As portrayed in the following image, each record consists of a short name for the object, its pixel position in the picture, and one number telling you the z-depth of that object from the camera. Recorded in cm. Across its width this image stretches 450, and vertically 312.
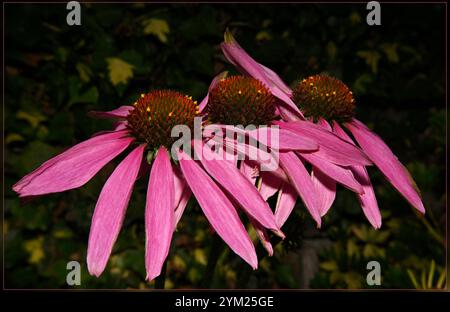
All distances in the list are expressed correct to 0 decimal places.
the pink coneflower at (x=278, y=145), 20
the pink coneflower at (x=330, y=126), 21
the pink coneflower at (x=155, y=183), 18
